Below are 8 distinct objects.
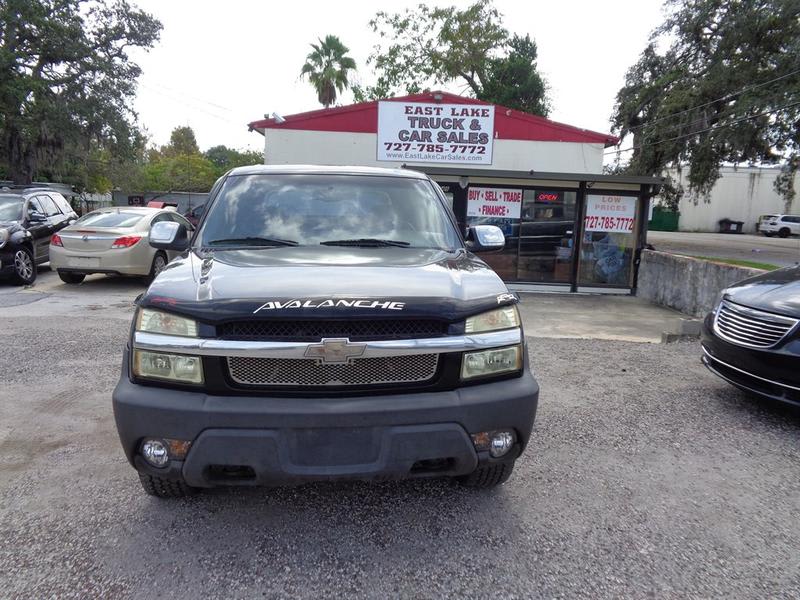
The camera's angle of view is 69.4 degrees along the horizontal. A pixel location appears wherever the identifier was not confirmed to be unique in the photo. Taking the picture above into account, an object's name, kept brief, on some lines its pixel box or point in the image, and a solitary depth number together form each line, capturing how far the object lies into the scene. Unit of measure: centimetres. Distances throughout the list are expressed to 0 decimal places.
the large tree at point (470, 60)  3294
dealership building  1225
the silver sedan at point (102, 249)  1030
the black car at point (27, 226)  1021
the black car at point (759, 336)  417
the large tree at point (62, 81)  2091
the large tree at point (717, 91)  2044
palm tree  3419
